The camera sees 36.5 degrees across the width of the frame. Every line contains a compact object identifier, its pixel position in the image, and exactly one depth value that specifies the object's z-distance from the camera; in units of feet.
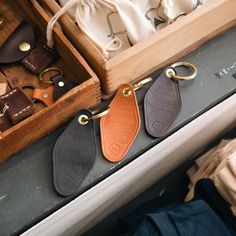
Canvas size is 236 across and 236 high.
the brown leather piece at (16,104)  1.80
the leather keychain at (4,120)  1.81
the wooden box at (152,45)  1.77
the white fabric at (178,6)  1.98
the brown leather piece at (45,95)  1.91
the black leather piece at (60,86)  1.90
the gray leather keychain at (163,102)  1.89
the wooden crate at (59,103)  1.68
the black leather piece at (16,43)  2.03
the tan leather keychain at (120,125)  1.82
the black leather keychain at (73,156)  1.73
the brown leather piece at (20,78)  1.99
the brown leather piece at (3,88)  1.95
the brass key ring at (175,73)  2.00
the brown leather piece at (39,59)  2.02
